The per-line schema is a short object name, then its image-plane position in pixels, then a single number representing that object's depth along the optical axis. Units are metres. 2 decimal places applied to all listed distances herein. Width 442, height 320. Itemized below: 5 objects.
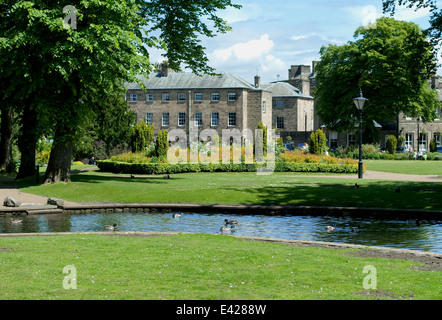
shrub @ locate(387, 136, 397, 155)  66.19
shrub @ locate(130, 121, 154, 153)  44.41
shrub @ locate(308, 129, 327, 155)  43.44
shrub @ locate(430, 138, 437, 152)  74.55
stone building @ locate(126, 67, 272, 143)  78.25
